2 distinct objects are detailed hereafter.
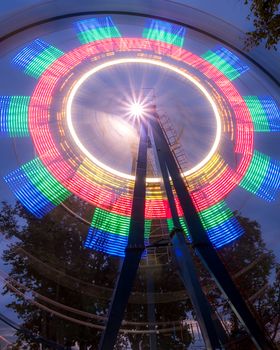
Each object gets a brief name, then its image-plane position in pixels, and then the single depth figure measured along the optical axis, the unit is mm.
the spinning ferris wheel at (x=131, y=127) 11836
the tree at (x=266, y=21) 6199
